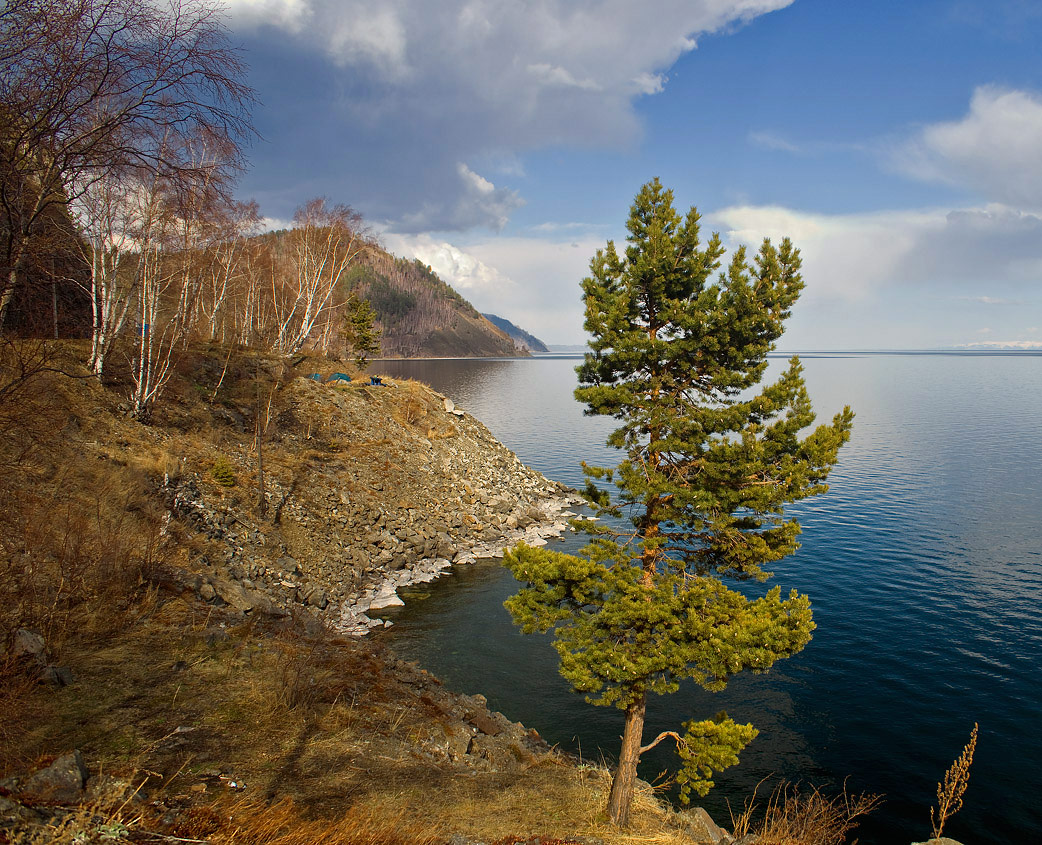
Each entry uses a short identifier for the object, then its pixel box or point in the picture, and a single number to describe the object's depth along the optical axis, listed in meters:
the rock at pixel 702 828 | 11.29
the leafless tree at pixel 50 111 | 4.61
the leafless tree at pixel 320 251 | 35.41
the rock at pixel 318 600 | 20.89
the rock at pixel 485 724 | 14.61
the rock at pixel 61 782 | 5.96
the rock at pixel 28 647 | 9.18
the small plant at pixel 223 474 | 24.05
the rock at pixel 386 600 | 22.50
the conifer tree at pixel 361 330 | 54.75
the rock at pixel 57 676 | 9.19
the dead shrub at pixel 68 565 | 10.59
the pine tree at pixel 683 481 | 9.98
